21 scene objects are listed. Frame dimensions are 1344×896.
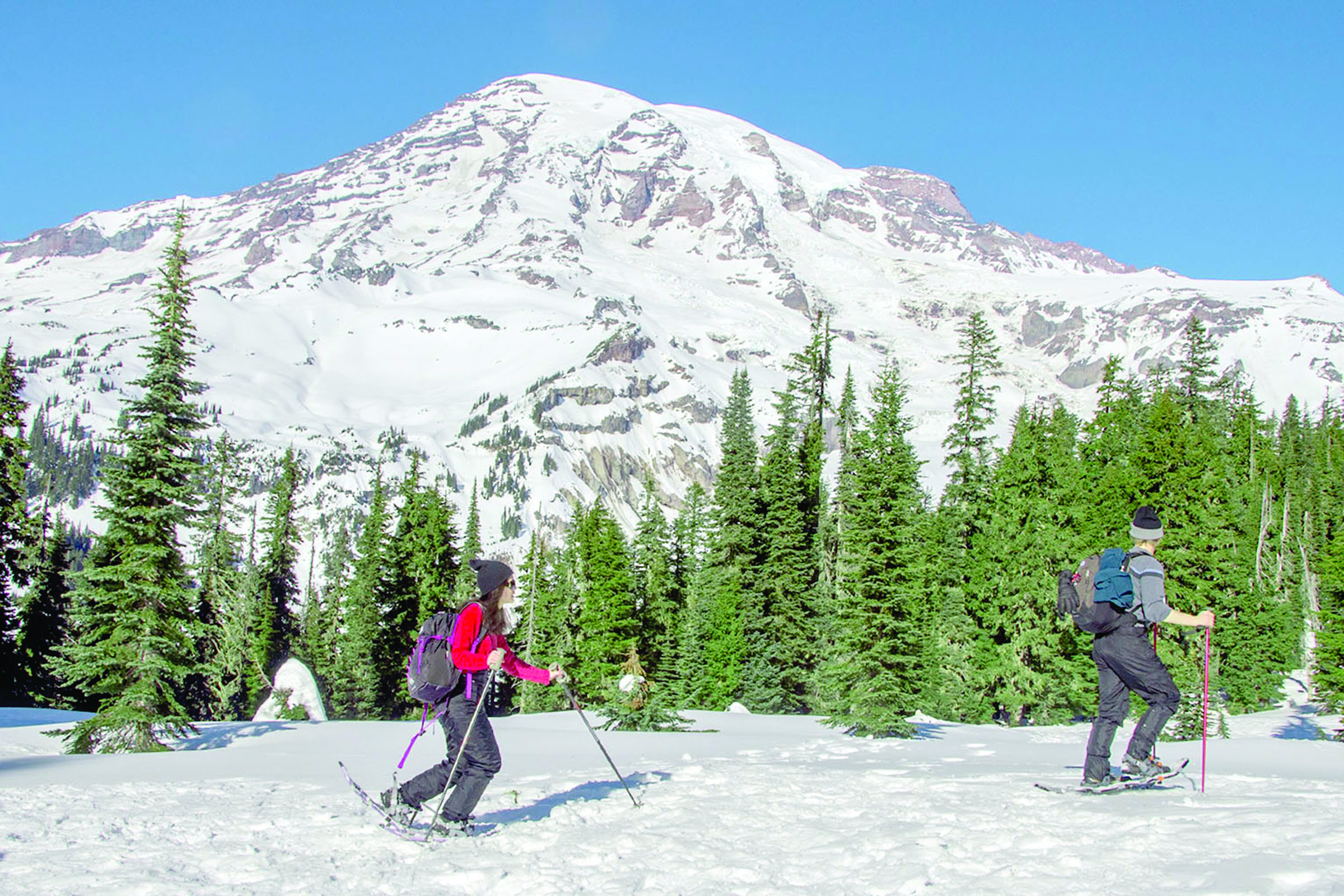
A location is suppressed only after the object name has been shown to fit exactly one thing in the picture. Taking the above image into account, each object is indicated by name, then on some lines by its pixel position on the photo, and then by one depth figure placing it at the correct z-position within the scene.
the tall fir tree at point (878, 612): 18.19
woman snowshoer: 7.78
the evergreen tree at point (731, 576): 36.59
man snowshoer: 8.34
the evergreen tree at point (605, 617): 39.88
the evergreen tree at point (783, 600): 35.97
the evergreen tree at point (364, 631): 41.84
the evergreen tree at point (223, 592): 30.67
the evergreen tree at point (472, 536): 54.56
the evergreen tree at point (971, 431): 36.38
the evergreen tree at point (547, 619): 43.84
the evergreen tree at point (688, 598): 36.34
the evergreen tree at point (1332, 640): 23.31
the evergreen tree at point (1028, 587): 27.80
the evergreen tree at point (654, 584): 43.97
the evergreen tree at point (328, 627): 53.84
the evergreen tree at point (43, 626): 35.22
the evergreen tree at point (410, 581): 40.59
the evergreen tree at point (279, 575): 46.84
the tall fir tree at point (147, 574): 16.27
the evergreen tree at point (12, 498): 29.36
